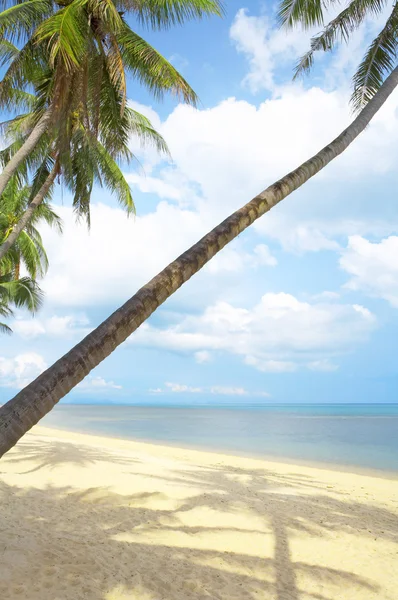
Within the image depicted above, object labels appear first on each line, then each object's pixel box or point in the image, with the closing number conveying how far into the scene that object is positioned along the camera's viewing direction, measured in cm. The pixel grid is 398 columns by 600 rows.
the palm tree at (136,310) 252
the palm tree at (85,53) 802
